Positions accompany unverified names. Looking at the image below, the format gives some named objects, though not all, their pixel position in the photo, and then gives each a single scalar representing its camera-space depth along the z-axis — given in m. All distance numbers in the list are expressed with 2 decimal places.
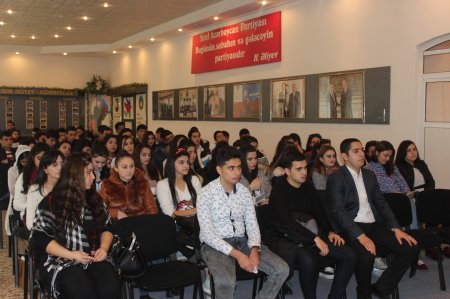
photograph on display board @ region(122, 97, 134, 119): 16.69
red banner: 9.95
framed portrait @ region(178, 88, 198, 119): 12.88
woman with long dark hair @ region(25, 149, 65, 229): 4.09
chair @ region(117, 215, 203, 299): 3.52
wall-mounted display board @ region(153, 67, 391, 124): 7.89
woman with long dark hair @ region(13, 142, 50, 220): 4.68
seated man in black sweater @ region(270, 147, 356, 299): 4.02
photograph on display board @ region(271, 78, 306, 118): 9.36
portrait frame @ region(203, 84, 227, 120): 11.73
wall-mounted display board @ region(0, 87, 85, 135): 17.08
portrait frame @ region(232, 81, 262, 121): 10.52
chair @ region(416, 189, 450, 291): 5.21
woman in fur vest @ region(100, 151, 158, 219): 4.67
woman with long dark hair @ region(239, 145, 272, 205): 5.30
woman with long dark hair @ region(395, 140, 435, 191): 6.25
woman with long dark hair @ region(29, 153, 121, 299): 3.28
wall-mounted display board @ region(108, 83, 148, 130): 15.77
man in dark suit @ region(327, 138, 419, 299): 4.25
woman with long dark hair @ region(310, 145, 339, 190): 5.80
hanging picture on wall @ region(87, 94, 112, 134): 18.41
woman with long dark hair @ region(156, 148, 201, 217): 4.79
